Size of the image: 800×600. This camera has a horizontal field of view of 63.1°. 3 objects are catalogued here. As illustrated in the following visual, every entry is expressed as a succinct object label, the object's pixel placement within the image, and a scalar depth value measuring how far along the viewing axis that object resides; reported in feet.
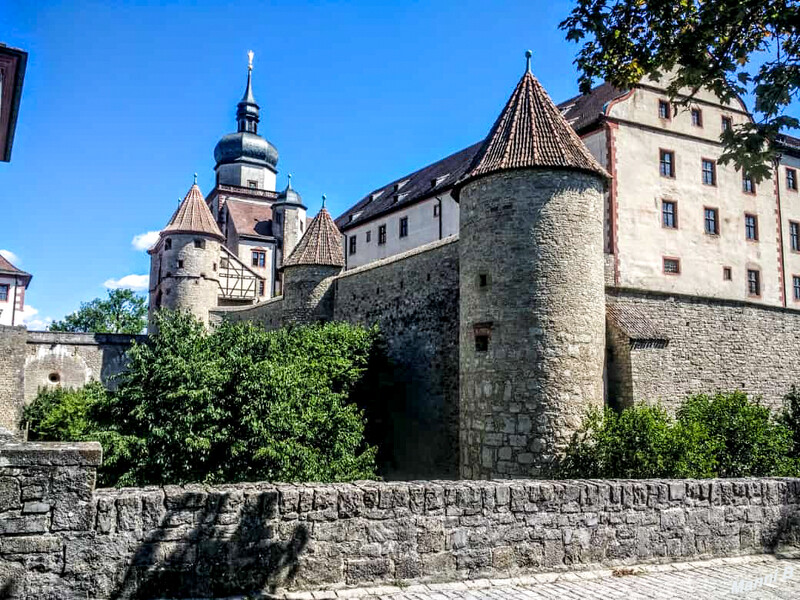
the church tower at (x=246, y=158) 195.72
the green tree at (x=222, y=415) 44.80
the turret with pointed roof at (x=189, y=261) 119.44
